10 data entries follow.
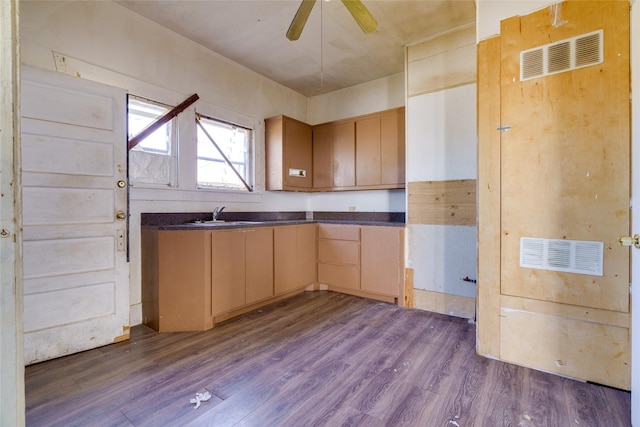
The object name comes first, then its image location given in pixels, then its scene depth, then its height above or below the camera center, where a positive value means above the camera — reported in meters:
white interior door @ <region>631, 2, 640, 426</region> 1.34 -0.03
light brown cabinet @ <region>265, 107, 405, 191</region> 3.70 +0.77
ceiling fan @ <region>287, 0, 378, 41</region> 1.92 +1.34
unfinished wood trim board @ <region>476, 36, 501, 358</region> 2.12 +0.08
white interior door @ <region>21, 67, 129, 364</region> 2.08 -0.03
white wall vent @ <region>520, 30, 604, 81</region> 1.80 +0.98
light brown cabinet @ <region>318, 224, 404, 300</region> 3.36 -0.59
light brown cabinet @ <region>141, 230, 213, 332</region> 2.62 -0.61
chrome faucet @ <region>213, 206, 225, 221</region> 3.37 -0.02
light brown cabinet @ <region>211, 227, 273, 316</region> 2.77 -0.57
